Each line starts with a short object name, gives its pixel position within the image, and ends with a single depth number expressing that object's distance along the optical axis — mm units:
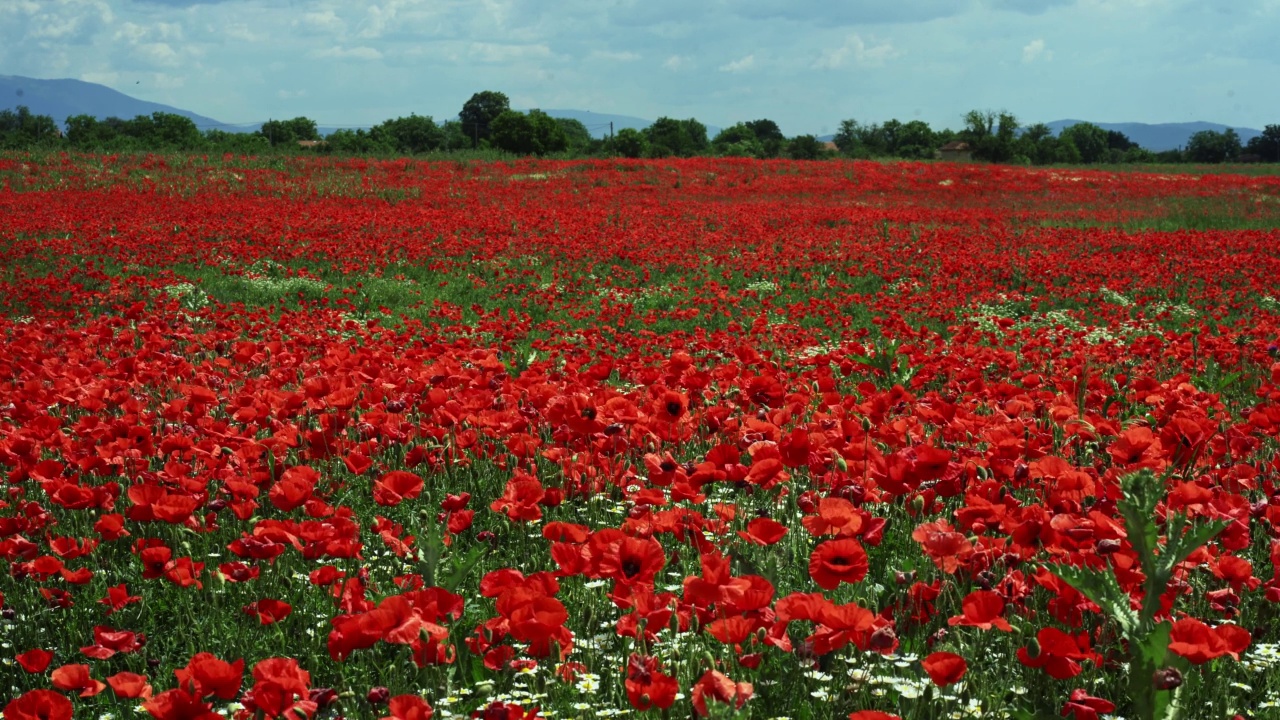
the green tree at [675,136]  49688
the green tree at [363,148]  40531
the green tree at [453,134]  86312
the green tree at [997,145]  67750
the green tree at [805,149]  60375
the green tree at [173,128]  70688
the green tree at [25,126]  40153
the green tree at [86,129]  68162
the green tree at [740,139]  67738
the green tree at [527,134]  61781
